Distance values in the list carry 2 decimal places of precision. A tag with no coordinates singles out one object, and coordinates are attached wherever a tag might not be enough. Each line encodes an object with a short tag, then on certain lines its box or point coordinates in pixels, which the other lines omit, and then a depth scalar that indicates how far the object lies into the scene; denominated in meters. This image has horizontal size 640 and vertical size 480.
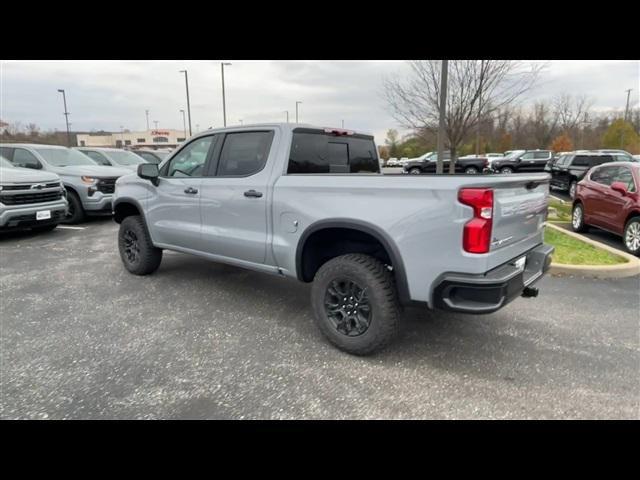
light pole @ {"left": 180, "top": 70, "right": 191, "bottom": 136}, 33.62
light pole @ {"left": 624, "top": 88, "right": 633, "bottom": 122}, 48.34
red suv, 6.46
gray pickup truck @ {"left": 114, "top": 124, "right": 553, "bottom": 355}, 2.68
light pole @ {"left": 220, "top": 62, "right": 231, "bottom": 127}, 30.34
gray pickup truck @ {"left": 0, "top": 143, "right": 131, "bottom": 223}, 9.25
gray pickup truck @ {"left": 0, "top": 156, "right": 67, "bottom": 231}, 7.25
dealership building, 74.00
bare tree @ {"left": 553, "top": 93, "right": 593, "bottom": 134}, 47.29
